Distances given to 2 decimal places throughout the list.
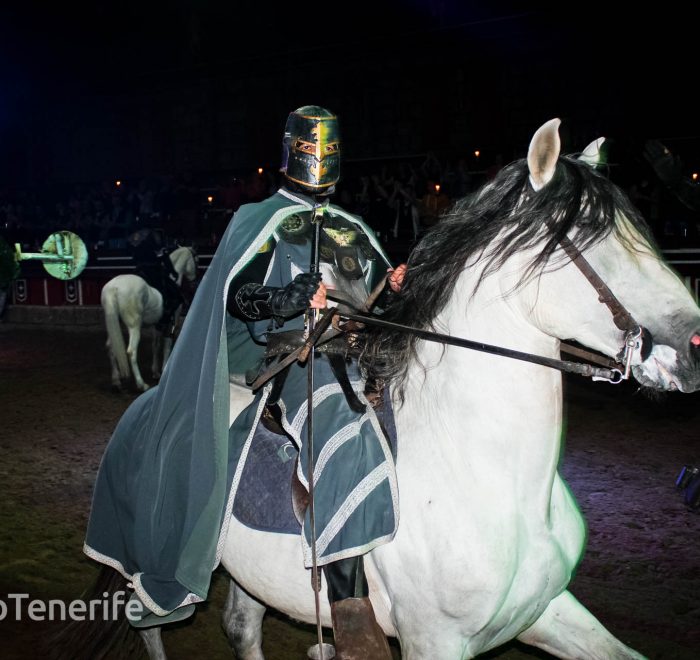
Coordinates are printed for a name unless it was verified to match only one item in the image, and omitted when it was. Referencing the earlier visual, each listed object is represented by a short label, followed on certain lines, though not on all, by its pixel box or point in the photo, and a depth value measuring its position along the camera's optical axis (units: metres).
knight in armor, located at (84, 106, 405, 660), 2.40
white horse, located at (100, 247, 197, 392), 9.55
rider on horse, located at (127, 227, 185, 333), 10.32
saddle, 2.55
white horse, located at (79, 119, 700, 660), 2.10
